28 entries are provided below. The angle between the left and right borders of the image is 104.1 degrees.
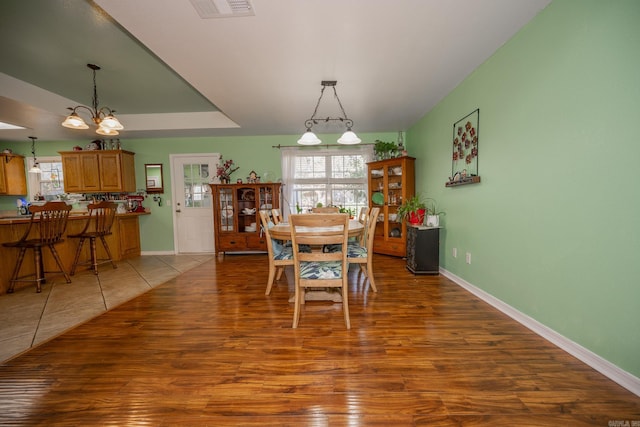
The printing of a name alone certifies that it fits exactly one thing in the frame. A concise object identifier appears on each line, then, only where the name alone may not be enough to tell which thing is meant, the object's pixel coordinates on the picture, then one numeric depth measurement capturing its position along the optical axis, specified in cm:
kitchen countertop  296
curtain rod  505
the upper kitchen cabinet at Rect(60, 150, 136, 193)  469
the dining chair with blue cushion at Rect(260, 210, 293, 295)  262
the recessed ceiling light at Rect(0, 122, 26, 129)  403
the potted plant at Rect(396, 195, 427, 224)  344
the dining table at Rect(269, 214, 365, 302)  243
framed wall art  263
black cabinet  327
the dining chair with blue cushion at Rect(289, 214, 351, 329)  192
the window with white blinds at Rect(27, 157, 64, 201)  513
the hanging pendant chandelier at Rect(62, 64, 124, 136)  293
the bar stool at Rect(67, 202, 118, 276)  369
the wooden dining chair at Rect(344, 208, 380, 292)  263
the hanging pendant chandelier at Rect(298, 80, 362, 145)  285
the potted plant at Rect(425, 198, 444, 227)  332
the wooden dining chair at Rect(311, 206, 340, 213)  370
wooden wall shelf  256
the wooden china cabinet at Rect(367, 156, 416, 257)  429
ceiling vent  166
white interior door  512
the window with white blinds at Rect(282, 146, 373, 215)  509
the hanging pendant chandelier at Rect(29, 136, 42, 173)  500
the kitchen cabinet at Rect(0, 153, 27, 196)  483
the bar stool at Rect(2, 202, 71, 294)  298
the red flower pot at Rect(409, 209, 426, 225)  343
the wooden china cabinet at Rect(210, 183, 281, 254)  480
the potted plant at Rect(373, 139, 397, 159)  457
